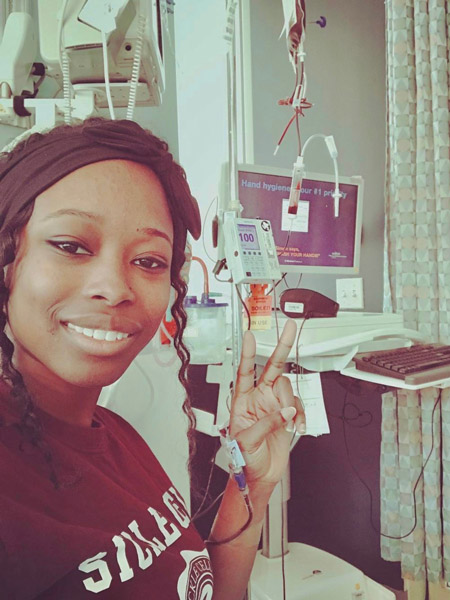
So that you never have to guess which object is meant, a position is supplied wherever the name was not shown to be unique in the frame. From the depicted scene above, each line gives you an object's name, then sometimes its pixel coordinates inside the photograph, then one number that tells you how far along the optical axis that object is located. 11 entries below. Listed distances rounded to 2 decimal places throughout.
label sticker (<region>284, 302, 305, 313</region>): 1.28
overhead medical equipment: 0.63
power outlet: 1.89
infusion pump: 0.77
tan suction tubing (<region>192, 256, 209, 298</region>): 0.82
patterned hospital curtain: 1.58
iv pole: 0.79
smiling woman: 0.45
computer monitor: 1.33
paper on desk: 1.00
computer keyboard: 1.10
